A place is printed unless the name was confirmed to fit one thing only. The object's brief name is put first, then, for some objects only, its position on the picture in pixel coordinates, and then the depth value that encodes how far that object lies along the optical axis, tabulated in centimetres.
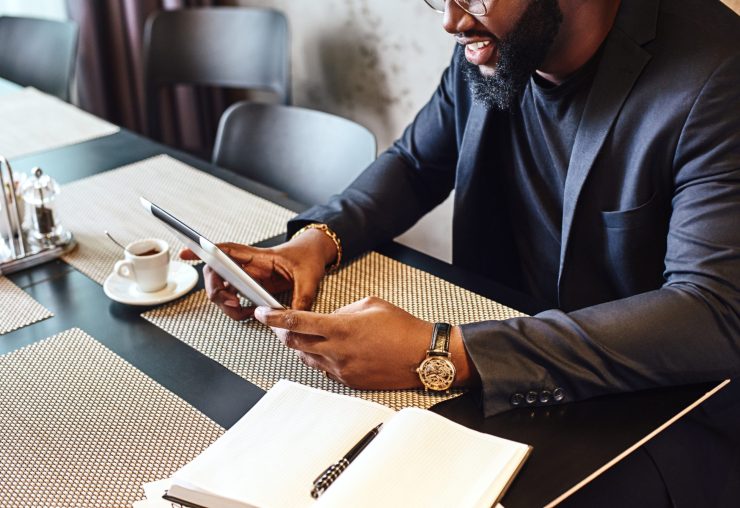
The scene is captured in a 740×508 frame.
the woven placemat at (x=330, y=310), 104
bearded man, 101
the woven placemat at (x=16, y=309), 119
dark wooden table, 89
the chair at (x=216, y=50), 256
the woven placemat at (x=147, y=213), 142
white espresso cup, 123
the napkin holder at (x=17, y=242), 135
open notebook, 82
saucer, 122
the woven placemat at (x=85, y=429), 88
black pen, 83
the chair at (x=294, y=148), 177
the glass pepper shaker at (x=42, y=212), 139
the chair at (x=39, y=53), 270
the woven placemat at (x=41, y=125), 188
